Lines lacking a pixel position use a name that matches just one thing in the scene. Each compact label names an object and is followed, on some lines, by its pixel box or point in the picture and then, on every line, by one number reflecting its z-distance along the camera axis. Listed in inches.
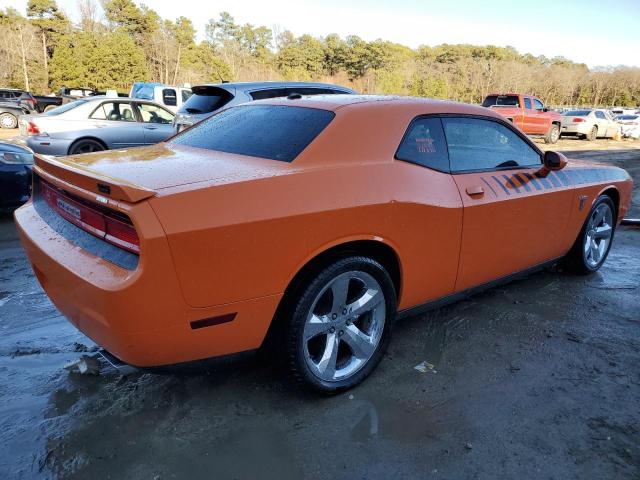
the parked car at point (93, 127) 360.8
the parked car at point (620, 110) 1409.9
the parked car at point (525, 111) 726.5
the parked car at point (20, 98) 844.6
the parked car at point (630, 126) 951.6
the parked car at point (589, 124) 834.2
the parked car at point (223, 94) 282.2
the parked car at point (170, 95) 673.6
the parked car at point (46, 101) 944.6
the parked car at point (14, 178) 234.2
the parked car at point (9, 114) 768.3
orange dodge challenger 78.9
